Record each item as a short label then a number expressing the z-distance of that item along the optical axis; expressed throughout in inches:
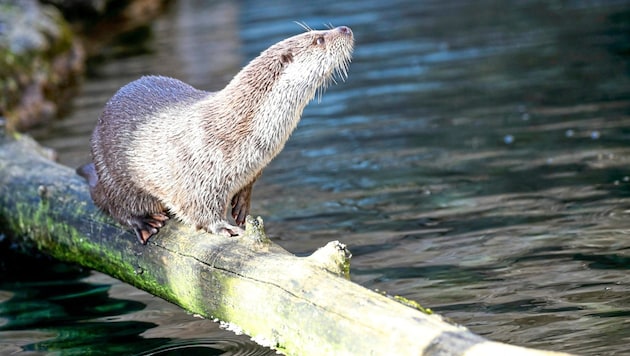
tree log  221.9
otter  315.9
